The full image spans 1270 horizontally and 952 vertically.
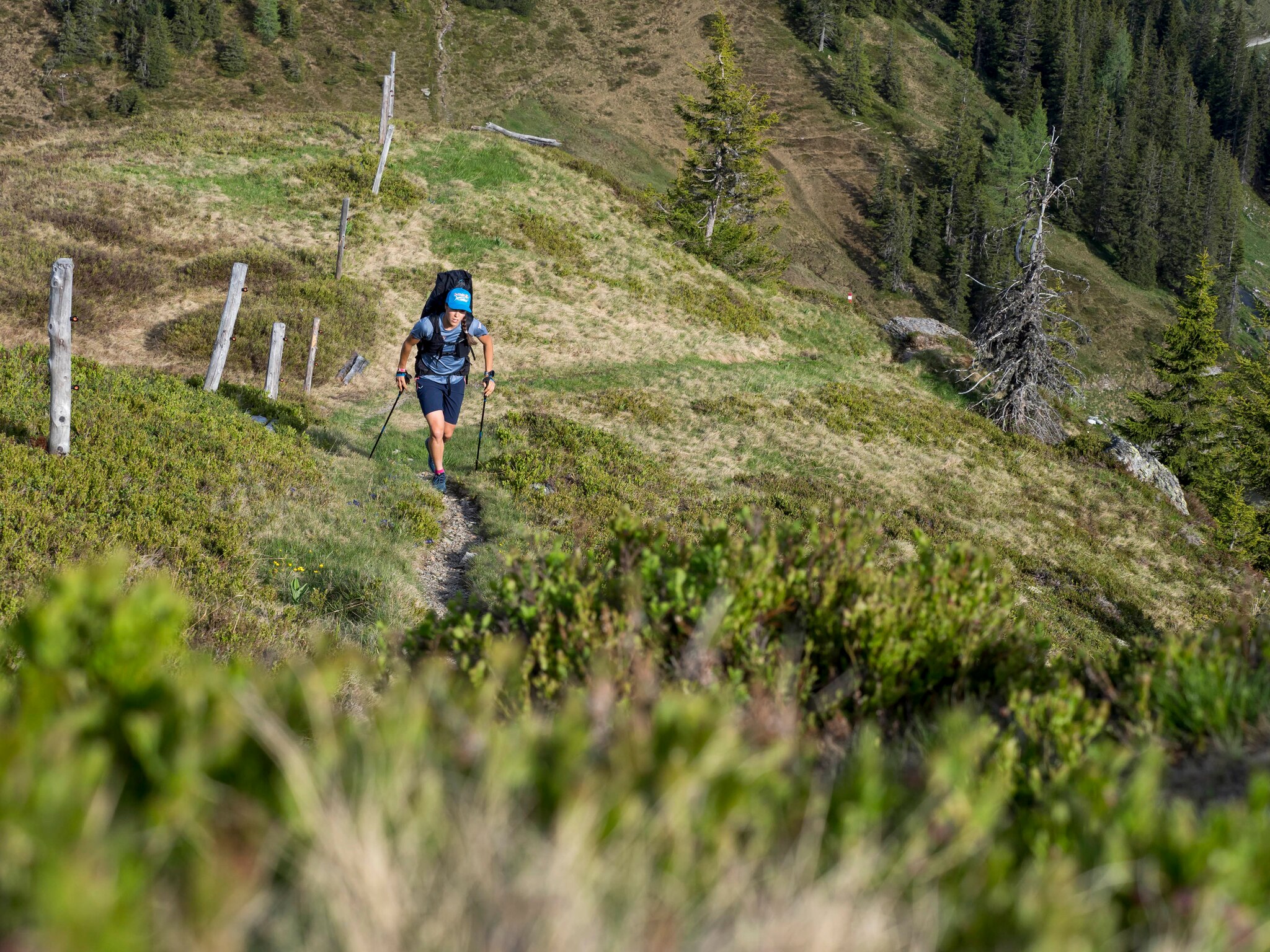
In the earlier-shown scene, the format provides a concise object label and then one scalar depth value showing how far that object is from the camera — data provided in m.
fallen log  53.00
